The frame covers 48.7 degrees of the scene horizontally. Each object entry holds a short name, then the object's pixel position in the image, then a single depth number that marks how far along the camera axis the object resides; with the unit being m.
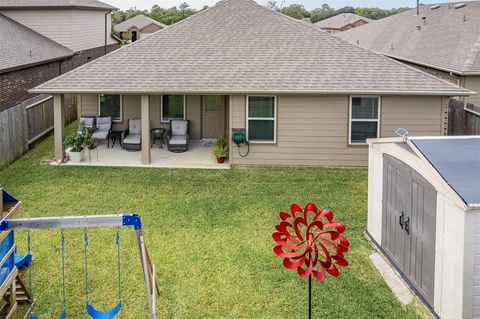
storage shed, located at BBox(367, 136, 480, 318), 6.26
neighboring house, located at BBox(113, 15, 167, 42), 64.31
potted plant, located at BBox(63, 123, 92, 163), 15.69
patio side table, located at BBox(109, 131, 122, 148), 17.86
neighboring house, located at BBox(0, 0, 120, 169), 17.03
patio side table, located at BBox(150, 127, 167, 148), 17.75
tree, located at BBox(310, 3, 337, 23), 105.66
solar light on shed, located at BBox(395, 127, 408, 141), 7.99
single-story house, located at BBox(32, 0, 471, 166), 15.16
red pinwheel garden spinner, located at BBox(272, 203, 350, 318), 5.30
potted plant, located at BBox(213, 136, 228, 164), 15.72
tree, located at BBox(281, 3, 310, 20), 101.30
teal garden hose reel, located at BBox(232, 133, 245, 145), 15.37
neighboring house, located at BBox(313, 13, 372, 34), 70.16
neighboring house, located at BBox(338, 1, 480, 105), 19.61
